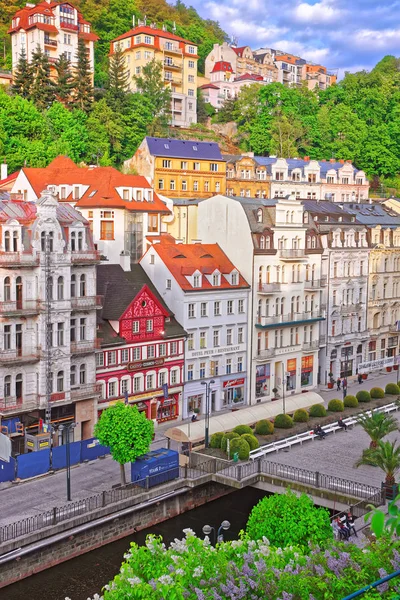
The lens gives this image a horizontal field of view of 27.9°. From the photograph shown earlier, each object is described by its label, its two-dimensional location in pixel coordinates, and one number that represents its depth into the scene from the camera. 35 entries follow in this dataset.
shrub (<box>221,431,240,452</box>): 50.62
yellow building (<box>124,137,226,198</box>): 92.62
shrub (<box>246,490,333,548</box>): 31.38
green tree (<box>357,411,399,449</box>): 50.09
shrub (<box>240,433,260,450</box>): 51.16
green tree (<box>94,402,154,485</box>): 43.12
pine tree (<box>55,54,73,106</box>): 107.62
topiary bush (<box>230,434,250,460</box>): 49.44
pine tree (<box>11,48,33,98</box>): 105.31
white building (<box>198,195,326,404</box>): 69.06
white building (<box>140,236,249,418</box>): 63.69
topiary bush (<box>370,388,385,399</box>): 68.34
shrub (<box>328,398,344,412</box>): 62.91
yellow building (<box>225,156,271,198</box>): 102.88
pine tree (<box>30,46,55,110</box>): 104.69
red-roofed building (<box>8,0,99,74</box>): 118.75
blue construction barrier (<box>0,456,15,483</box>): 44.94
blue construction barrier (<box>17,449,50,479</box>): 45.50
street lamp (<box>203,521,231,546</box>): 32.79
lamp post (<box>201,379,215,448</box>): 51.56
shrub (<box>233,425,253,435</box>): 53.09
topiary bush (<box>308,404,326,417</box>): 61.06
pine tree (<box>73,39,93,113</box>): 108.19
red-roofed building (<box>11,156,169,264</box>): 75.81
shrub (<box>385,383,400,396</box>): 70.38
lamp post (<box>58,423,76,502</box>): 41.25
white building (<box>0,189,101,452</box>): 50.19
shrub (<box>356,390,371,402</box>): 66.56
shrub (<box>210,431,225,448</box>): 51.25
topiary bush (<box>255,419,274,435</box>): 54.97
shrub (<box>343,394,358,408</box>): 64.38
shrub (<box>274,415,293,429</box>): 57.06
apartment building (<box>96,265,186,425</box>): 57.25
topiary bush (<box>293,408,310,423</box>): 59.12
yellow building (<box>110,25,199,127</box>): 133.25
